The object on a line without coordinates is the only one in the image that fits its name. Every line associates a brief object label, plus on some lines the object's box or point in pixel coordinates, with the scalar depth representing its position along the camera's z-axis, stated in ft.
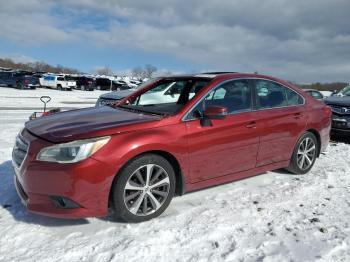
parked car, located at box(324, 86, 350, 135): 30.45
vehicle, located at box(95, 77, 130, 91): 153.57
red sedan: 12.34
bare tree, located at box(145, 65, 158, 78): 344.94
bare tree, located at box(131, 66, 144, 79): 375.45
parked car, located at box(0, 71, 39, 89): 113.19
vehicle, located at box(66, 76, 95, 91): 144.46
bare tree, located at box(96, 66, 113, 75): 415.44
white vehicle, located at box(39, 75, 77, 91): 132.46
